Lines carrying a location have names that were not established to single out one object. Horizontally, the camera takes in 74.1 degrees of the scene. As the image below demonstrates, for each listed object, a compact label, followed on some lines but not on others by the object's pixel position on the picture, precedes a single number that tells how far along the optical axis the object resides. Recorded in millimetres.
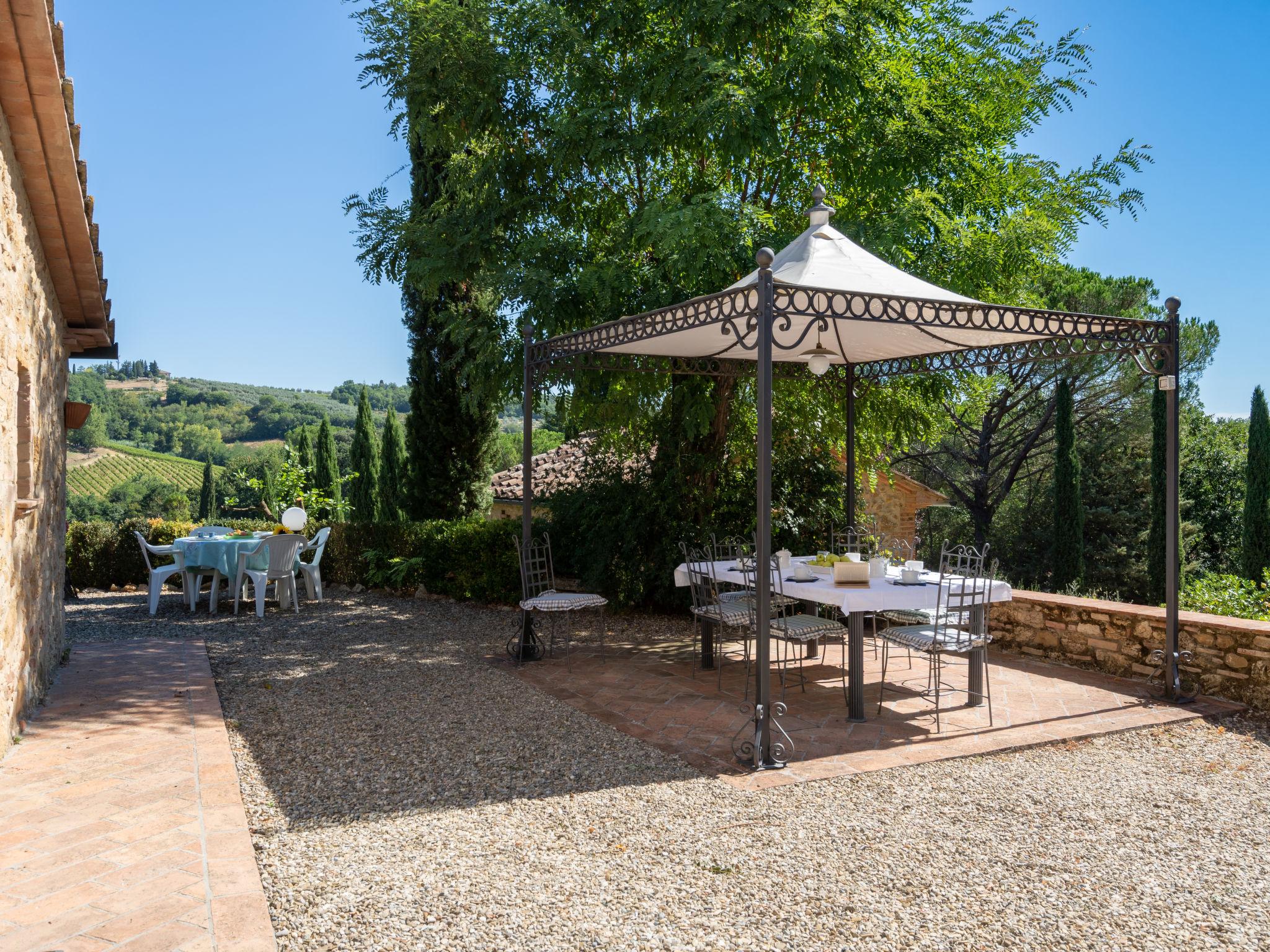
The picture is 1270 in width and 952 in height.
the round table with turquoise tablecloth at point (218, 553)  10318
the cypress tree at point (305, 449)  26781
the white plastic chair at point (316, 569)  11584
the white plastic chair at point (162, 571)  10438
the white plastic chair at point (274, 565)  10188
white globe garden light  11570
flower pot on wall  6918
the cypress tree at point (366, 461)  22938
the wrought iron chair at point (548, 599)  7145
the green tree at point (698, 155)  7938
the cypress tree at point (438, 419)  13008
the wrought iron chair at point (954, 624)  5520
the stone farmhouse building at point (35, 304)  4363
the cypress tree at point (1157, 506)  17328
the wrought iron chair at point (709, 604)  6352
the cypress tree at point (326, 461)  25469
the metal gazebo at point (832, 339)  4684
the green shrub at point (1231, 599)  9000
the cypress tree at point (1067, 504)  18734
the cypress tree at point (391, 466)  20453
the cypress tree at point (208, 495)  31562
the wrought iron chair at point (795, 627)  5918
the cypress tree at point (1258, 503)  17453
